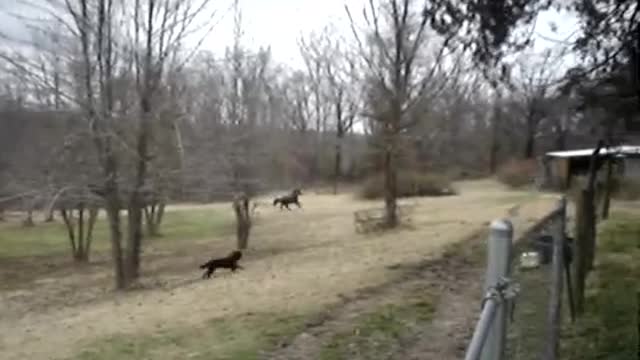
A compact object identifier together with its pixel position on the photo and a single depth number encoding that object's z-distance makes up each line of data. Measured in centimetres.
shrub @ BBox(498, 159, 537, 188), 6869
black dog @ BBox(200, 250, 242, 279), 2219
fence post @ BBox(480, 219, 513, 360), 357
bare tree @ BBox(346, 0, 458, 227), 3453
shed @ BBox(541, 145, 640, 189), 5069
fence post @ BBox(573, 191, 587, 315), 1002
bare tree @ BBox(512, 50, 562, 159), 8000
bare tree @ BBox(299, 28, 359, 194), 9144
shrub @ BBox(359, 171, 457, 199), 6122
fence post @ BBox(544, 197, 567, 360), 691
